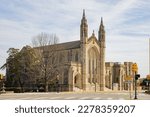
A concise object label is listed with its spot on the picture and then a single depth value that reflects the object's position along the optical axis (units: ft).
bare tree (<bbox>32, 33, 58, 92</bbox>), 185.97
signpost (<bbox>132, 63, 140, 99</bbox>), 72.73
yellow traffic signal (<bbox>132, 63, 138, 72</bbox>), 72.73
